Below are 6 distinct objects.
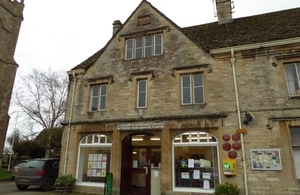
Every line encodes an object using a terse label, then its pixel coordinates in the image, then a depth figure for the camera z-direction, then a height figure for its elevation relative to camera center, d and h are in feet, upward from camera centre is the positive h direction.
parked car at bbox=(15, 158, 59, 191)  43.68 -2.48
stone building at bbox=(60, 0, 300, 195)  33.86 +8.58
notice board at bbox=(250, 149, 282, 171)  32.40 +0.60
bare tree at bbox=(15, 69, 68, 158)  99.70 +23.41
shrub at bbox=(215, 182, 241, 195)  31.83 -3.45
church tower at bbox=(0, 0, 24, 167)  76.28 +36.34
